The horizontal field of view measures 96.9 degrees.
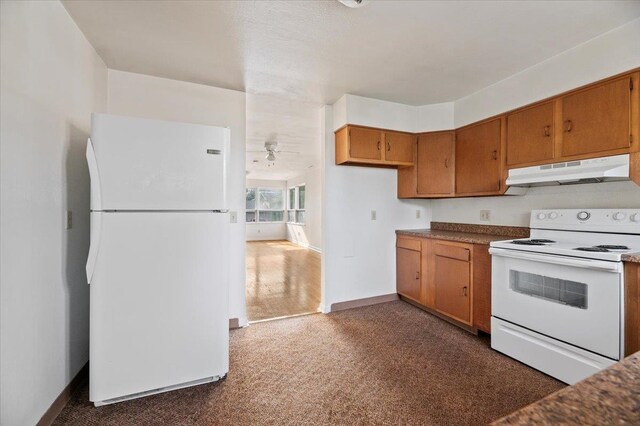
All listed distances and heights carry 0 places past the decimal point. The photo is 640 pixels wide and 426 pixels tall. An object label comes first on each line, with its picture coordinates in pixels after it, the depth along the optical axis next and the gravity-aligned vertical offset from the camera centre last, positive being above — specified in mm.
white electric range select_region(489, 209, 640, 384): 1705 -541
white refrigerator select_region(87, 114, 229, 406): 1662 -290
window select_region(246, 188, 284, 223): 10195 +233
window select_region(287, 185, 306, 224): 9299 +240
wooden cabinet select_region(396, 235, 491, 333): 2520 -677
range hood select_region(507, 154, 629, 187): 1896 +304
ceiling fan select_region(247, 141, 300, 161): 5172 +1181
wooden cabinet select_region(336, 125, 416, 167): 3092 +737
